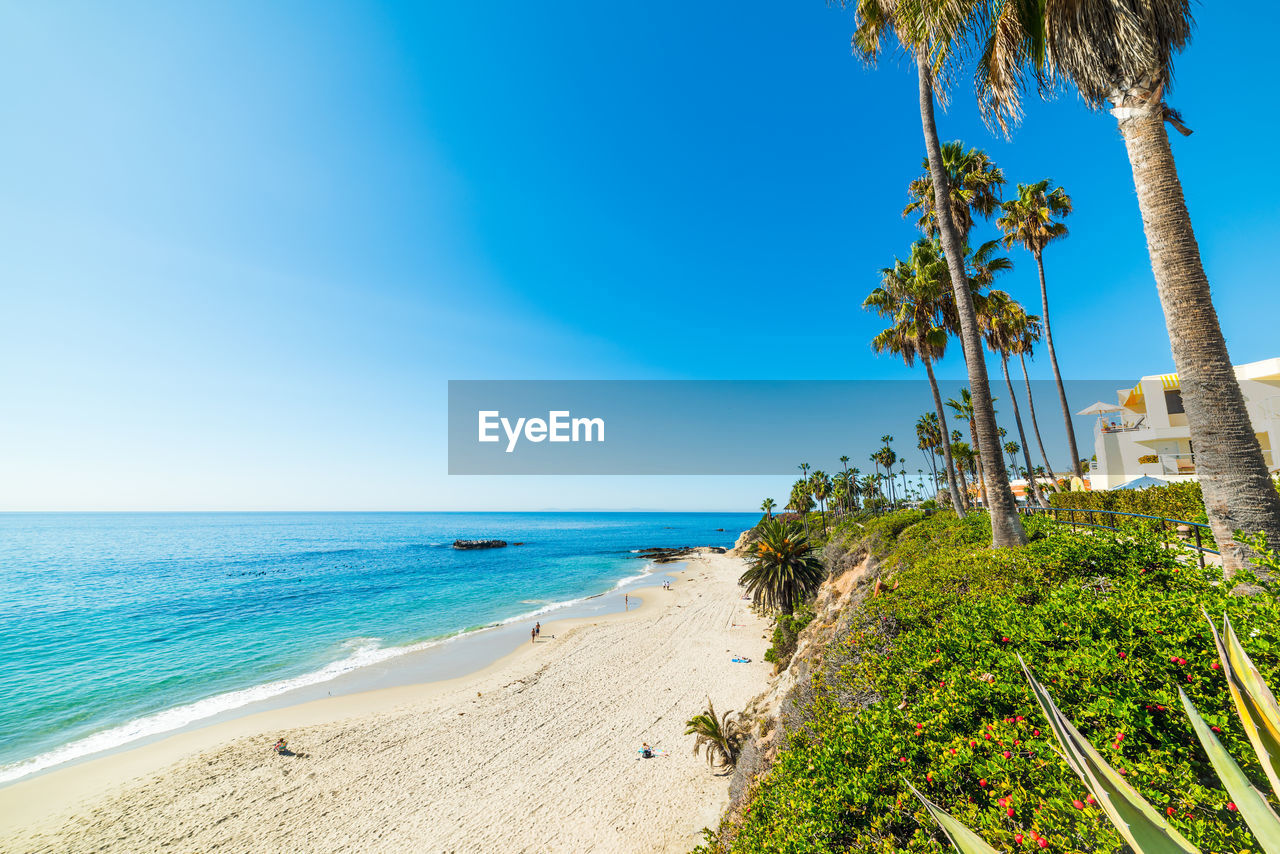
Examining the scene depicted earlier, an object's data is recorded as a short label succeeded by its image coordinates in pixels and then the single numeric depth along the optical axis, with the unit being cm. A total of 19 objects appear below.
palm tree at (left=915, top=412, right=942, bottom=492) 5535
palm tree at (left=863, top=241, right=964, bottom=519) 2003
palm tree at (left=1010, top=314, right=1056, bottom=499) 2795
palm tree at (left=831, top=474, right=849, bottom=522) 7806
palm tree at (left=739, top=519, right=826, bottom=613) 2186
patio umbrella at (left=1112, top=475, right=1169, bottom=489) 2006
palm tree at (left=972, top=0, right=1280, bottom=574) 587
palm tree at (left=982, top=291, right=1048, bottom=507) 2323
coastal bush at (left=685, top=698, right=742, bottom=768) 1383
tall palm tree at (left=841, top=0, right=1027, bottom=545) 1127
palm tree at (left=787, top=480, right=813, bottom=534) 7780
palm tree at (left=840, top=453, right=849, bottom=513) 7694
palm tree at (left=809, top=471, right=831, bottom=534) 7744
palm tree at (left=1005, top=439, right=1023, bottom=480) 6172
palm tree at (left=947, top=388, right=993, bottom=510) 2856
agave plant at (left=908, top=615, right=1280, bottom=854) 153
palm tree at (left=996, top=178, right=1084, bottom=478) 2209
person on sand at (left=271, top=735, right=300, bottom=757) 1631
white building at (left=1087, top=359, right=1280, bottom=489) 2264
